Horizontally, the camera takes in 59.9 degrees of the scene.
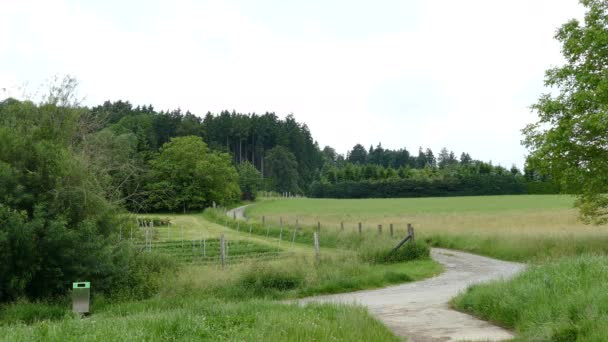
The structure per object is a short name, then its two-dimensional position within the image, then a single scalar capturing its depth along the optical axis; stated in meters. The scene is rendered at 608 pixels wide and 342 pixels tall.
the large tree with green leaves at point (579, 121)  20.42
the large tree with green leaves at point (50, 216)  14.01
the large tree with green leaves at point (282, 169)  137.62
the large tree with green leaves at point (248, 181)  108.19
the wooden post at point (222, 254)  19.91
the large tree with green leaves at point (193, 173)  81.81
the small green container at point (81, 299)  11.12
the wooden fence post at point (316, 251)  20.60
